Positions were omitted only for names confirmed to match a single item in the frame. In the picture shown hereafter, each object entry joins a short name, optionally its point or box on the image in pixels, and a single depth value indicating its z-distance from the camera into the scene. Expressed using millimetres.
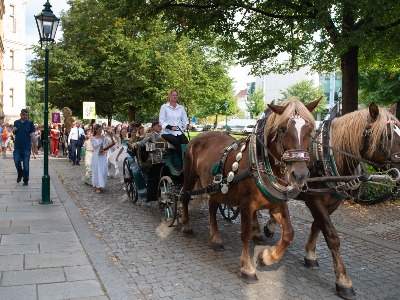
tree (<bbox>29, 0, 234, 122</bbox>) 28906
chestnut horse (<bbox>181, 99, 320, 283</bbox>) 3998
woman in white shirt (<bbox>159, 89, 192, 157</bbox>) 7441
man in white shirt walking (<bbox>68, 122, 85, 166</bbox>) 18719
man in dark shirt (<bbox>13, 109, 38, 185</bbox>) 11203
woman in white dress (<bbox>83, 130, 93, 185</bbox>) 12438
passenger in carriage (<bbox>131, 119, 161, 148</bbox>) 7953
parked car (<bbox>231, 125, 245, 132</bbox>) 60269
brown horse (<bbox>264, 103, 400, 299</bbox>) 4332
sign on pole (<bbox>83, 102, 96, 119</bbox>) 22216
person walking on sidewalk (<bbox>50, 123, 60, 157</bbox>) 24047
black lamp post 9023
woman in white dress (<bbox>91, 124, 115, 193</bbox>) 11106
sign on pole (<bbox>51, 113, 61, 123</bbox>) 26153
